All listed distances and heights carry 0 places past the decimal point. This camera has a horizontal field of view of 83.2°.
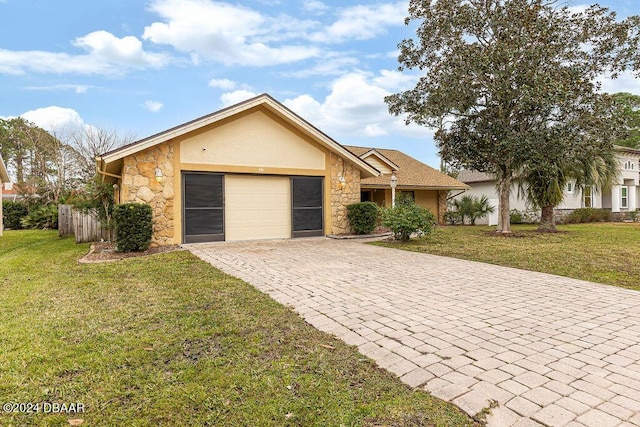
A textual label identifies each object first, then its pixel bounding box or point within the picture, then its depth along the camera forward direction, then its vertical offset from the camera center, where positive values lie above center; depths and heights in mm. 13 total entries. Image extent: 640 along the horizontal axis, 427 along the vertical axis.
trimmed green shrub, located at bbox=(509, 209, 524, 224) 23122 -438
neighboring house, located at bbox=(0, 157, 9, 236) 17389 +2073
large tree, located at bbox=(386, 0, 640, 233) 12906 +5380
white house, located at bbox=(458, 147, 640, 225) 23969 +1198
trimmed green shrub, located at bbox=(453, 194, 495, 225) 21641 +119
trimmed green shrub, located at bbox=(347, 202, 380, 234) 13531 -177
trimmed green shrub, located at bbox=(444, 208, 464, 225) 22266 -455
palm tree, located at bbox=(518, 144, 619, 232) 15711 +1484
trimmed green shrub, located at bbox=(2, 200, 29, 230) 22042 +3
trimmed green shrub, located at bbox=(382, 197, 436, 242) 11508 -296
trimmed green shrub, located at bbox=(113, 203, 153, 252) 9633 -369
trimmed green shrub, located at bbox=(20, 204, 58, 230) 20969 -307
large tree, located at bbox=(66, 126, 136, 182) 26734 +5373
